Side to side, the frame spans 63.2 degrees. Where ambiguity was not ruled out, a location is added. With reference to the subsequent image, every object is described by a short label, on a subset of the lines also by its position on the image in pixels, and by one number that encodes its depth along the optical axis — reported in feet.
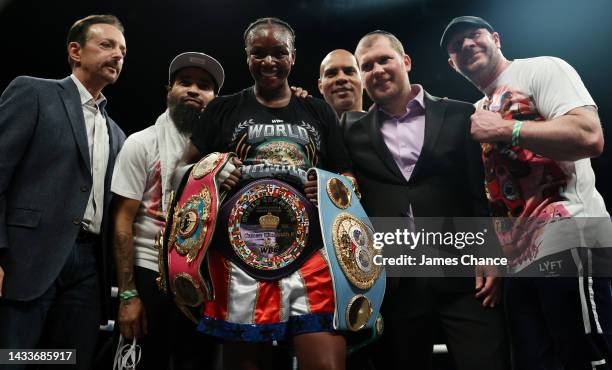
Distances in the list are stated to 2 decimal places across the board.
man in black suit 5.88
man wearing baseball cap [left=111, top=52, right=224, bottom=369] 6.14
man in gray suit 5.70
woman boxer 4.65
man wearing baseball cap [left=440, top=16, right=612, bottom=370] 5.84
